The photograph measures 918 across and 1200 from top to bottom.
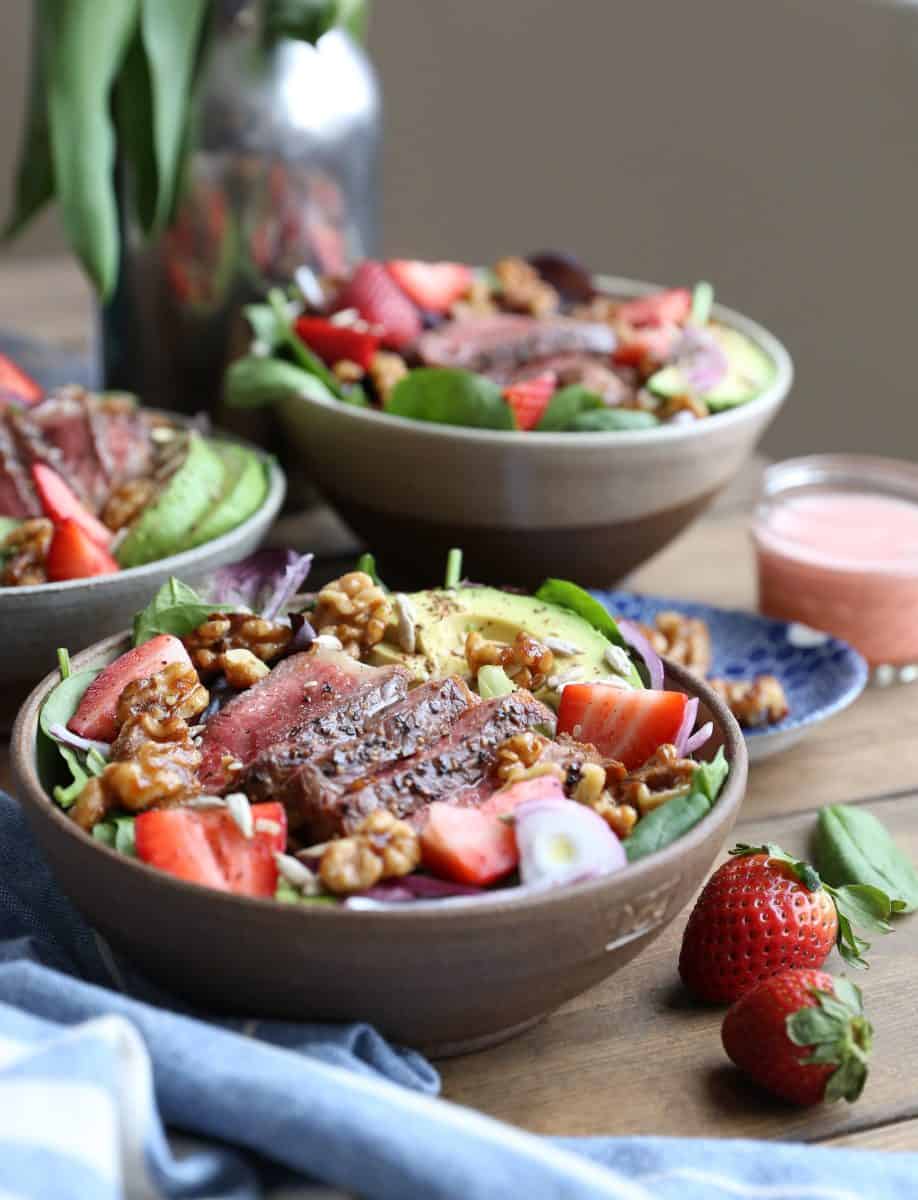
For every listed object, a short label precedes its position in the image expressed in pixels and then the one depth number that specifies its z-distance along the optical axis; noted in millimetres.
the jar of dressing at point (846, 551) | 837
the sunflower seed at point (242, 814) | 592
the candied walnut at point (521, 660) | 672
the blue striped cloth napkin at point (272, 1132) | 544
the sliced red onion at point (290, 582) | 718
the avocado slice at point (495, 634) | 679
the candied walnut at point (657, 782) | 618
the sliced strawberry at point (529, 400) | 820
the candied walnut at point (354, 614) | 686
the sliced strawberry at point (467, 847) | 591
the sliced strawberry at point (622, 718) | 645
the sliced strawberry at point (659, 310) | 900
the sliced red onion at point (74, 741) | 637
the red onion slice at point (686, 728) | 645
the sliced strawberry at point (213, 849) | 587
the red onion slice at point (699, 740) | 647
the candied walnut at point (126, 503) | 781
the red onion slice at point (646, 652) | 673
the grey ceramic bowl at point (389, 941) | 569
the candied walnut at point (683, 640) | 793
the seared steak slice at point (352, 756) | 608
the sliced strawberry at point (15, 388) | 859
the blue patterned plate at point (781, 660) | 755
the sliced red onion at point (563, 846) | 589
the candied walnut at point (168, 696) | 642
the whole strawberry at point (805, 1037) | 594
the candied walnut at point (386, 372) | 843
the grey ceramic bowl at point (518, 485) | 808
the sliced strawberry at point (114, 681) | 647
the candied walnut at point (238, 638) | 681
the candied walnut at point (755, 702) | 760
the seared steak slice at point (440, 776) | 603
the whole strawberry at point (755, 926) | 633
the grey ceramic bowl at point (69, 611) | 729
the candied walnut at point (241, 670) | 666
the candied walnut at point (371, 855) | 581
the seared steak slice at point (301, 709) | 634
